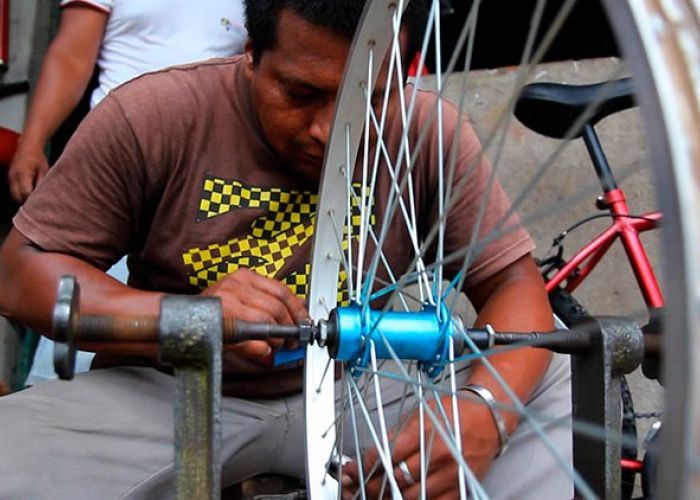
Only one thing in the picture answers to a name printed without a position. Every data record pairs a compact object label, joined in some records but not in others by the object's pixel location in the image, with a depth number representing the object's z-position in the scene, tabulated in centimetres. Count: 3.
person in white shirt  164
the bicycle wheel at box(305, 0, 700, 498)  37
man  103
